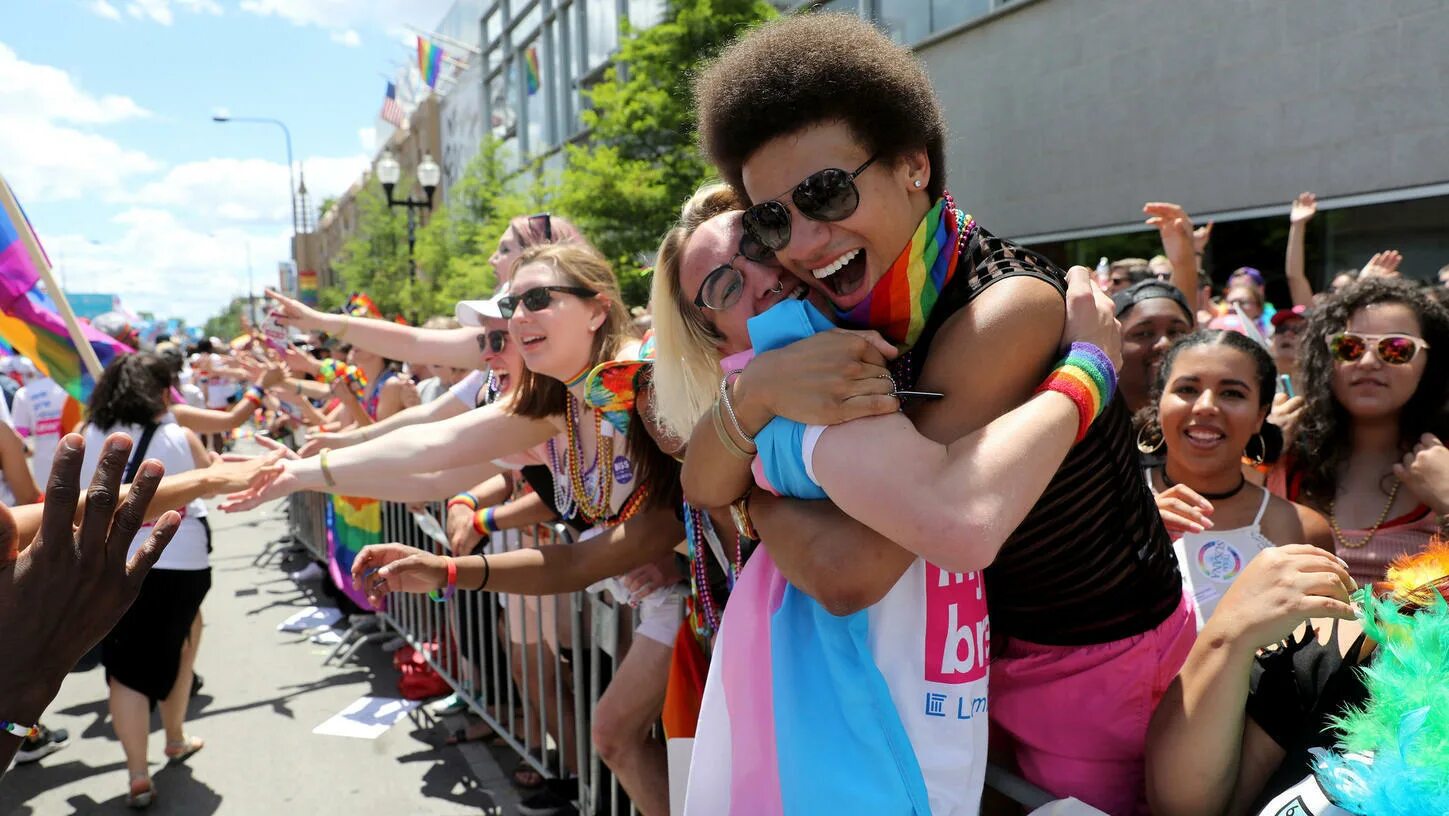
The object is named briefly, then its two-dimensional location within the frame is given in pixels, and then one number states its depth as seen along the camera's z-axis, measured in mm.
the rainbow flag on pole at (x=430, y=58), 38656
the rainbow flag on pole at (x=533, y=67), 27797
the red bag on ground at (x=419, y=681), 5684
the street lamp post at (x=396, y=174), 17375
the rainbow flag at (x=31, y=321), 4352
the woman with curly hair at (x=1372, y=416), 2850
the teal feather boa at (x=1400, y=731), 1200
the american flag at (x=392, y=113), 41469
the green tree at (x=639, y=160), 15438
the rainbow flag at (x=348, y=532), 6484
